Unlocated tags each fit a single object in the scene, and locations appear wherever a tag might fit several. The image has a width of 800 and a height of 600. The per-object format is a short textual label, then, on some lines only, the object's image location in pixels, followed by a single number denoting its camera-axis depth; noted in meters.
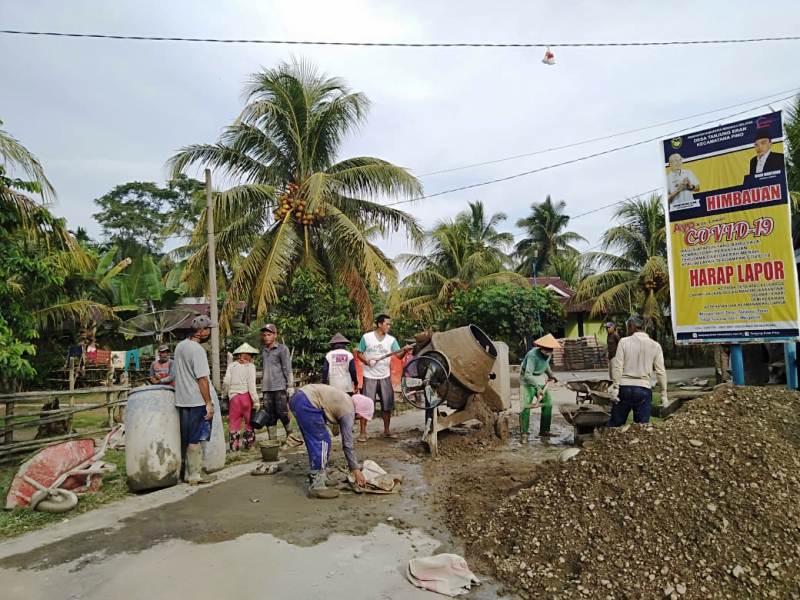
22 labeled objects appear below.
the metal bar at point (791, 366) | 8.00
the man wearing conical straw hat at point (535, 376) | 7.79
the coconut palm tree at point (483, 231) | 28.20
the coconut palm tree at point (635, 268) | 20.69
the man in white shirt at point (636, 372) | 6.16
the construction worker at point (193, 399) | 5.56
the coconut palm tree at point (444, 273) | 24.05
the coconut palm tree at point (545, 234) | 37.47
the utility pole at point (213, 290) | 9.12
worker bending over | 5.10
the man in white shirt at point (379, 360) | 7.79
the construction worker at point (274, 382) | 7.55
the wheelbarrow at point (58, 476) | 4.88
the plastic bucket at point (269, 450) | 6.44
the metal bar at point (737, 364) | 8.16
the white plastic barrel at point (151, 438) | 5.40
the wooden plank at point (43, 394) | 7.47
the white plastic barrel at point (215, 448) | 6.11
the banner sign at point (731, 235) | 7.54
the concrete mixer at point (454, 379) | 6.70
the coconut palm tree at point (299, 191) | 13.02
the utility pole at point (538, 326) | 21.05
